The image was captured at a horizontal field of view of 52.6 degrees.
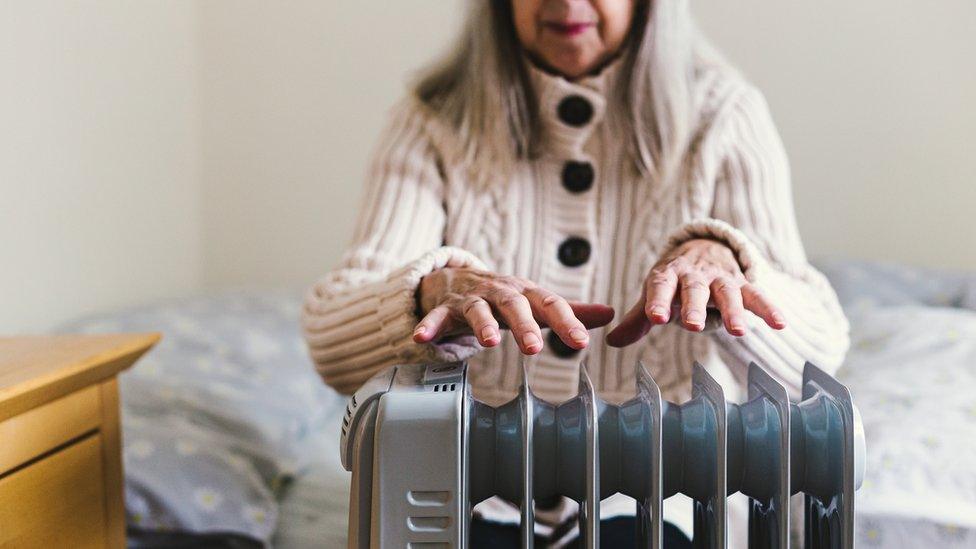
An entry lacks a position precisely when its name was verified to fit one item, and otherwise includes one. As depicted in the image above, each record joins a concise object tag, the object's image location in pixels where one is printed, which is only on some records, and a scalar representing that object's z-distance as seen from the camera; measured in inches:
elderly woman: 41.0
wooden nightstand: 30.3
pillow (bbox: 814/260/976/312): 69.5
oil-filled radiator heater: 24.9
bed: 45.2
